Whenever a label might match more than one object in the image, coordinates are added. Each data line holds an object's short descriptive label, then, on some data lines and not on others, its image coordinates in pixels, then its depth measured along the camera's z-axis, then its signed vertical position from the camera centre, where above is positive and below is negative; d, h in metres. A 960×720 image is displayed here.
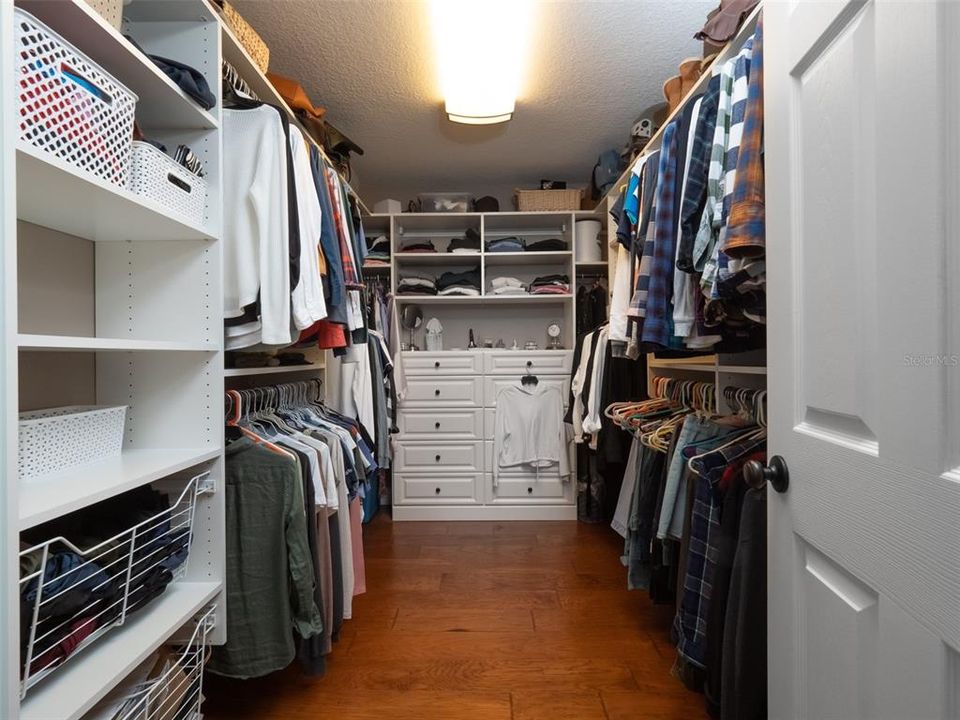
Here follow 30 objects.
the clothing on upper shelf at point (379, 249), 3.24 +0.79
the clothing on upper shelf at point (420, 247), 3.27 +0.80
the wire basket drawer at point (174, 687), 0.98 -0.73
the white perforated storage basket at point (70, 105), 0.76 +0.47
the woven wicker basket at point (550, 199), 3.15 +1.08
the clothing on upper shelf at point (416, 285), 3.22 +0.52
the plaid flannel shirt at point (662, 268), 1.35 +0.26
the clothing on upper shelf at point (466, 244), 3.23 +0.81
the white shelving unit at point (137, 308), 0.91 +0.15
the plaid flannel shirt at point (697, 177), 1.18 +0.45
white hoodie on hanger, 3.06 -0.48
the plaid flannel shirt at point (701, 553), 1.28 -0.54
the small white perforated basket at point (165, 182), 1.02 +0.42
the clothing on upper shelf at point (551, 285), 3.19 +0.51
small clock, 3.28 +0.17
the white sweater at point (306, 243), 1.30 +0.36
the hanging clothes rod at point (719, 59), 1.19 +0.86
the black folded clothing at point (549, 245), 3.20 +0.78
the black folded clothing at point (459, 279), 3.25 +0.56
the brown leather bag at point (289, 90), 1.85 +1.08
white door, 0.50 +0.00
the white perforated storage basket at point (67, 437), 0.88 -0.15
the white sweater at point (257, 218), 1.26 +0.40
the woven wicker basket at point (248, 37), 1.42 +1.05
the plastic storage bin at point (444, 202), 3.23 +1.11
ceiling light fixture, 1.76 +1.29
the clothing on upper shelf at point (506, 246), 3.23 +0.78
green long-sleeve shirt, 1.29 -0.57
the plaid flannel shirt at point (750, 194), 0.92 +0.33
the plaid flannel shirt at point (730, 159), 1.01 +0.44
